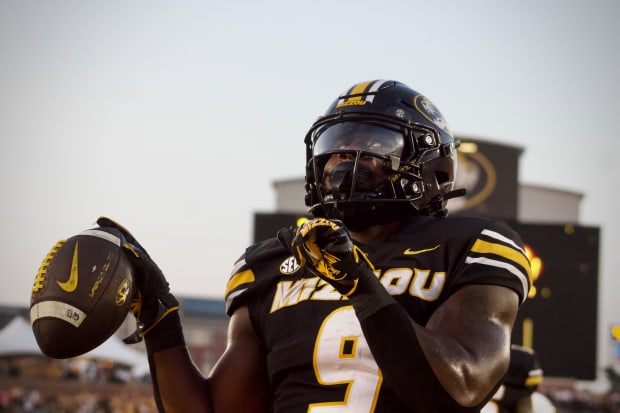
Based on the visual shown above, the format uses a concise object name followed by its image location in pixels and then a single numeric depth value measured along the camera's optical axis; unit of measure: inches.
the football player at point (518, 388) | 468.7
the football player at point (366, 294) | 189.2
